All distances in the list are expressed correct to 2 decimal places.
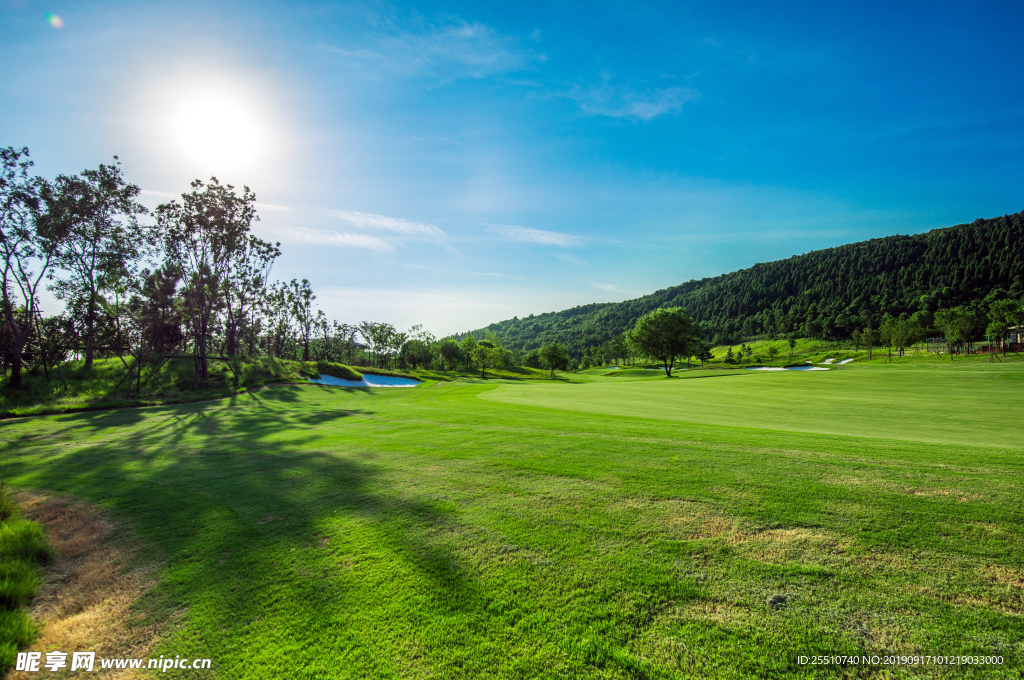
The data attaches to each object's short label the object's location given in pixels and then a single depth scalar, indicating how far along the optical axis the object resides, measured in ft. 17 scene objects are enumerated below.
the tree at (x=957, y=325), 166.09
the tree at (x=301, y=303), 204.13
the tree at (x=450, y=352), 266.57
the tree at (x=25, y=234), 68.23
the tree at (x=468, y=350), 276.41
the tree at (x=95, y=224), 75.00
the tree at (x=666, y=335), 176.96
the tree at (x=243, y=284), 117.08
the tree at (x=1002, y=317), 154.30
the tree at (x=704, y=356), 297.84
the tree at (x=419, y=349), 261.85
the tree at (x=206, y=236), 100.94
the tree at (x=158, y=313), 124.16
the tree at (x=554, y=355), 260.42
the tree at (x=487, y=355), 273.13
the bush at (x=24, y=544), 12.34
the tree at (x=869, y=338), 236.22
